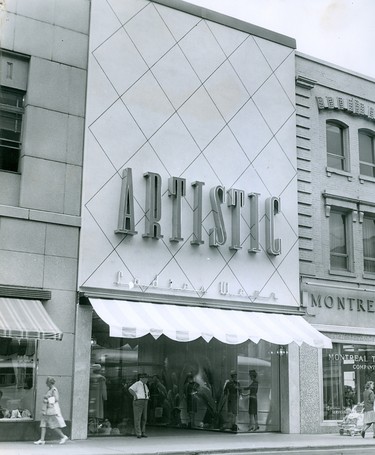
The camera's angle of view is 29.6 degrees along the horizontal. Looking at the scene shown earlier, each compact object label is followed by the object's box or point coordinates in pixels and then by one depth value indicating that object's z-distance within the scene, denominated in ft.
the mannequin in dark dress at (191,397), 78.33
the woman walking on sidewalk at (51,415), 56.70
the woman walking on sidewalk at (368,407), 72.59
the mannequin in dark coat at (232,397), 73.56
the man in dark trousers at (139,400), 65.05
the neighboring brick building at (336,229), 79.05
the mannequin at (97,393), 64.44
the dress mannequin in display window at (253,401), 73.97
